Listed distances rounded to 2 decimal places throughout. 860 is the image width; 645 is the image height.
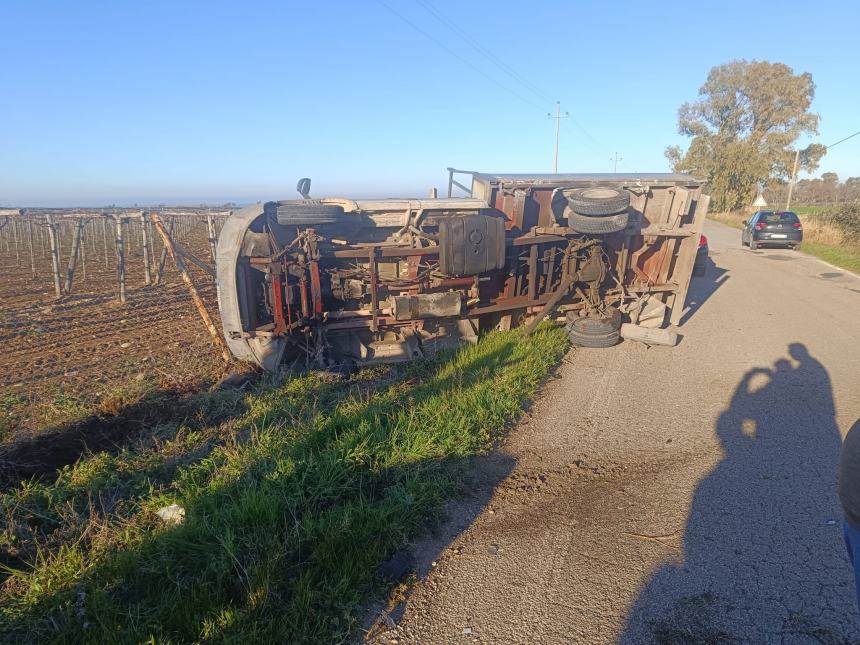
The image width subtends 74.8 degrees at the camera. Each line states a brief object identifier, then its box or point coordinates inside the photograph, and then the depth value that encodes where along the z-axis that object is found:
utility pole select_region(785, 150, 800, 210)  39.58
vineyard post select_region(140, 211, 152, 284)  15.48
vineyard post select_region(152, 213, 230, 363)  7.32
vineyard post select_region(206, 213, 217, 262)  15.40
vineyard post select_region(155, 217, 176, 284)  15.14
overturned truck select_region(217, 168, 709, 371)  6.60
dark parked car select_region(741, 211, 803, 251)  21.41
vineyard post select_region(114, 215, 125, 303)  12.62
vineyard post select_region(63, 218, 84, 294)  13.78
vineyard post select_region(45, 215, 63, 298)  13.48
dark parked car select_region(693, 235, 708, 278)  14.24
